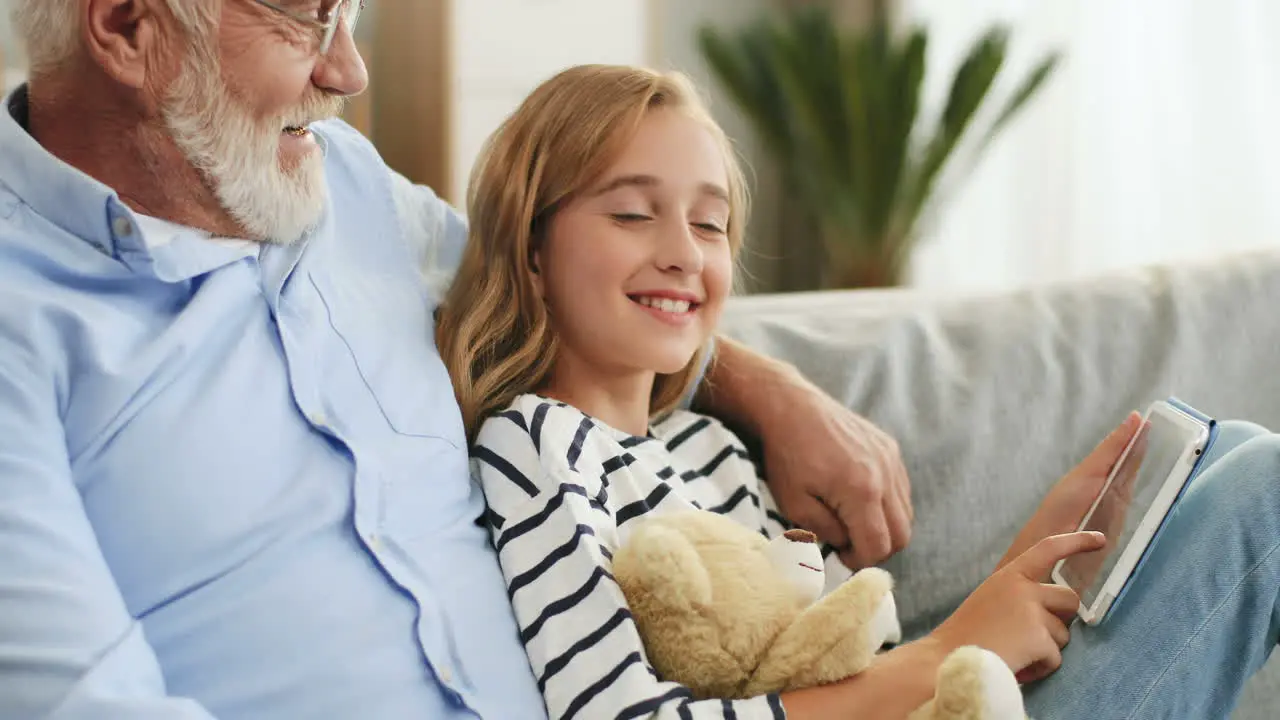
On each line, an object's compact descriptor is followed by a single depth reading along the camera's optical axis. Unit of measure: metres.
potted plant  3.49
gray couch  1.50
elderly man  0.91
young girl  1.10
